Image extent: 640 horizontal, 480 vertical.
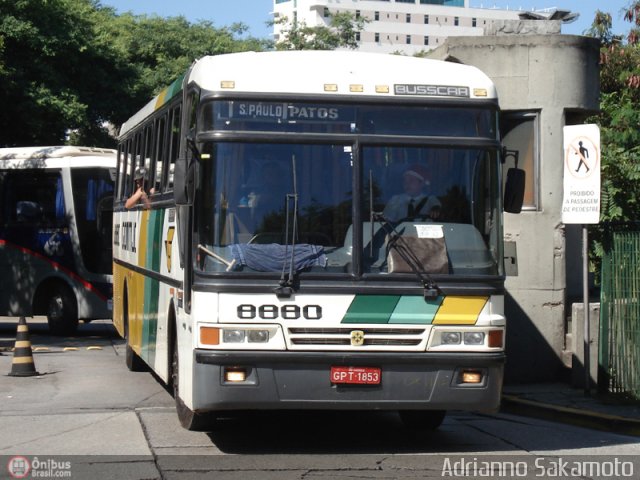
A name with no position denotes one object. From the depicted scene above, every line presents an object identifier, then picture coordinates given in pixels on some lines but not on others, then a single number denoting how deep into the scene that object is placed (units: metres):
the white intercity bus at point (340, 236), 8.98
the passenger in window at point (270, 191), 9.12
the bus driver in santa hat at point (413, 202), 9.28
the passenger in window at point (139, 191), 13.18
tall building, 155.40
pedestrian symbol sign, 12.43
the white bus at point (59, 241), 21.47
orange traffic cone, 14.70
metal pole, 12.63
